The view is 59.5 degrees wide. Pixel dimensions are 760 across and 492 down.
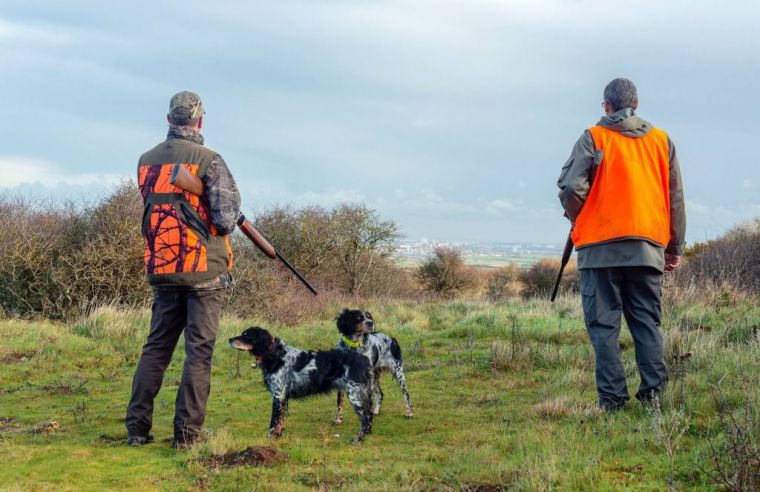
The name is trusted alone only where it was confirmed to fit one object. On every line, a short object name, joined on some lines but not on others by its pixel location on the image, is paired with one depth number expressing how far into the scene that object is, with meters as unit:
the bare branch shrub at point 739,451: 3.26
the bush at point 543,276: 33.78
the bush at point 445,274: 34.50
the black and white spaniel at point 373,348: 6.66
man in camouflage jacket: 5.06
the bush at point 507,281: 33.94
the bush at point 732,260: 18.72
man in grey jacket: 5.14
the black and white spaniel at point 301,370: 5.92
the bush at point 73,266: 13.77
